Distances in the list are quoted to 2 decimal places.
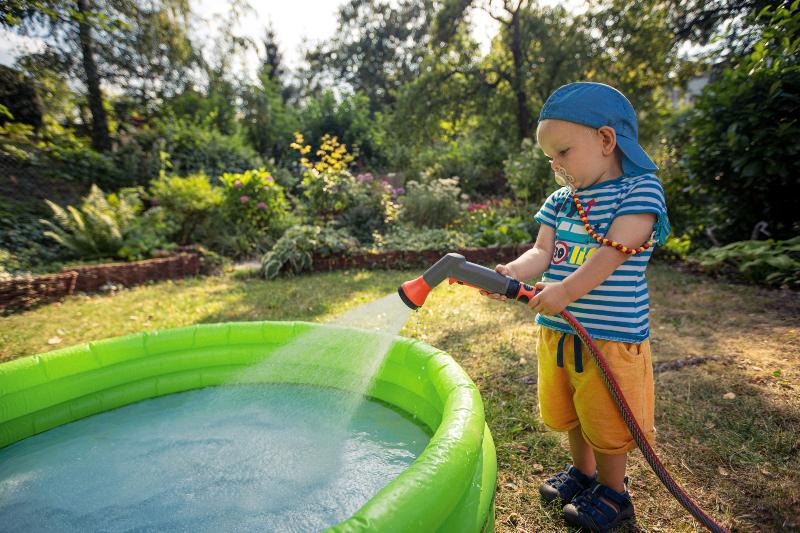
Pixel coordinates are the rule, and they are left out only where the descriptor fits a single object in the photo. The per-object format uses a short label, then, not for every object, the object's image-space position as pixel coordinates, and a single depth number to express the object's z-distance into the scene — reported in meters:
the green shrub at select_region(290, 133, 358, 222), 7.40
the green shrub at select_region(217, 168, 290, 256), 7.35
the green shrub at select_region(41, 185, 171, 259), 5.94
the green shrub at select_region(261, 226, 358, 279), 5.88
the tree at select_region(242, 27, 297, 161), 14.03
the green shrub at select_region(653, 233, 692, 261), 5.65
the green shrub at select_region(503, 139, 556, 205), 7.46
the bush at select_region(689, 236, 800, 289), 4.07
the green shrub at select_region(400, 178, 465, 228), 7.74
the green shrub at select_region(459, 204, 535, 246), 6.48
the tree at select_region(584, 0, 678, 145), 9.91
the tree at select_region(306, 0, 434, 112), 26.44
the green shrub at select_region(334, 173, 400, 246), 7.36
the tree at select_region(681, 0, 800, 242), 4.22
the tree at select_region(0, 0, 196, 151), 6.86
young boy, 1.34
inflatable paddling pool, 1.09
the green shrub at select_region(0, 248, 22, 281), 5.13
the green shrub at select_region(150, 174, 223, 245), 7.12
